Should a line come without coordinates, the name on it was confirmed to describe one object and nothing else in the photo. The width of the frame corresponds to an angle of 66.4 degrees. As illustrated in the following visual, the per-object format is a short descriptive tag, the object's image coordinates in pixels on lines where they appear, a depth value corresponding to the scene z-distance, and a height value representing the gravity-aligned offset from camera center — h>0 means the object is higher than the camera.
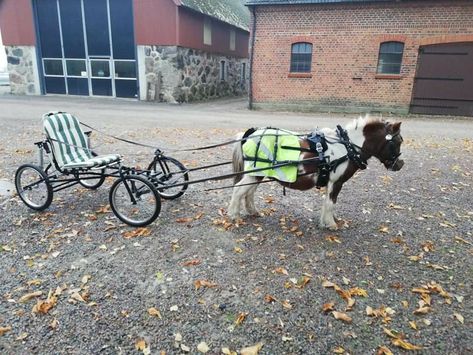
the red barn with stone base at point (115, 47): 19.89 +1.52
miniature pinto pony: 4.35 -0.85
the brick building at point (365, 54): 15.39 +1.12
